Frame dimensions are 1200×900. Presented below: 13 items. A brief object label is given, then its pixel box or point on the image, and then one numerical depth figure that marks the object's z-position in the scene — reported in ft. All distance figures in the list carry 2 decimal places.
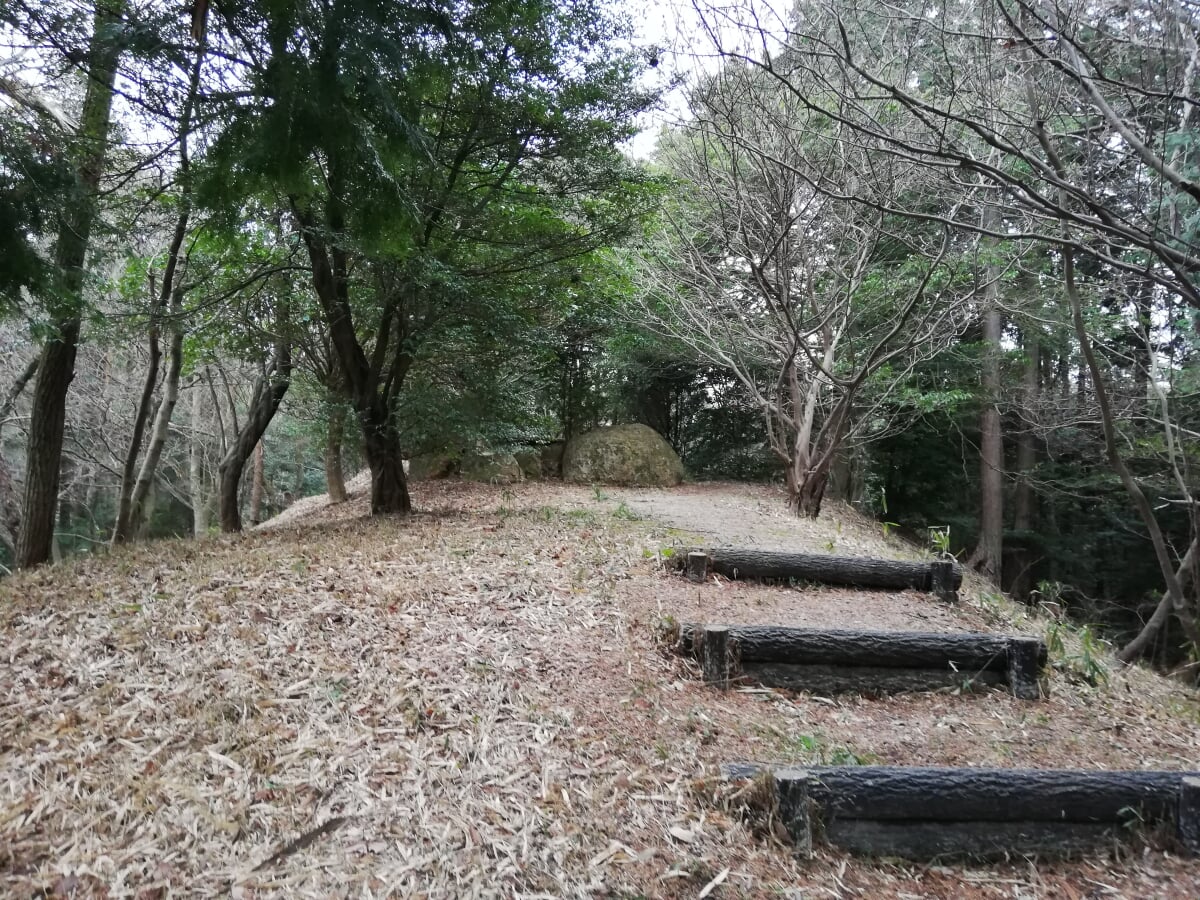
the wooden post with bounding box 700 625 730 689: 11.55
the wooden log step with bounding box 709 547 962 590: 16.30
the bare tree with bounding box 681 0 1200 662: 8.32
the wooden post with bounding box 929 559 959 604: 16.21
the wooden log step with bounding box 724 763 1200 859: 8.18
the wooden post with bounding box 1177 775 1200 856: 8.24
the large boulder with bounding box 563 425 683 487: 39.55
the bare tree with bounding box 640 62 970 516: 22.34
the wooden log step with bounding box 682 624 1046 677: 11.85
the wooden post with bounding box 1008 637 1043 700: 12.00
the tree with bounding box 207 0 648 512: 17.89
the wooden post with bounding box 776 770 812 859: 7.93
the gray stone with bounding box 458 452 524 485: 36.09
